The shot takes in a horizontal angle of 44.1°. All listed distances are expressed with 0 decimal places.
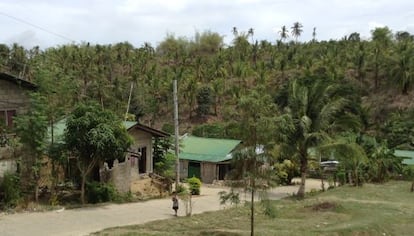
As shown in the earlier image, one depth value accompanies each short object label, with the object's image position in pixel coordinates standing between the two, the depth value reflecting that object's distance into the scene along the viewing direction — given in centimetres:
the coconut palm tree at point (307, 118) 2534
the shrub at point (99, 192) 2283
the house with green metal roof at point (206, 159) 3544
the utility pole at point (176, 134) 2346
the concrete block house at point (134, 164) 2444
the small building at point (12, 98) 2273
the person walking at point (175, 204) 2059
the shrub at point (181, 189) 2487
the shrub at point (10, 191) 2061
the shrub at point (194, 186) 2784
